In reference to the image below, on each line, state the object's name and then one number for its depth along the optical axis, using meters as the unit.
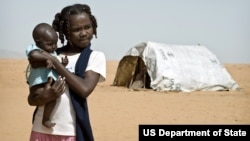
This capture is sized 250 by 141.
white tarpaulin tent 16.97
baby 2.47
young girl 2.43
